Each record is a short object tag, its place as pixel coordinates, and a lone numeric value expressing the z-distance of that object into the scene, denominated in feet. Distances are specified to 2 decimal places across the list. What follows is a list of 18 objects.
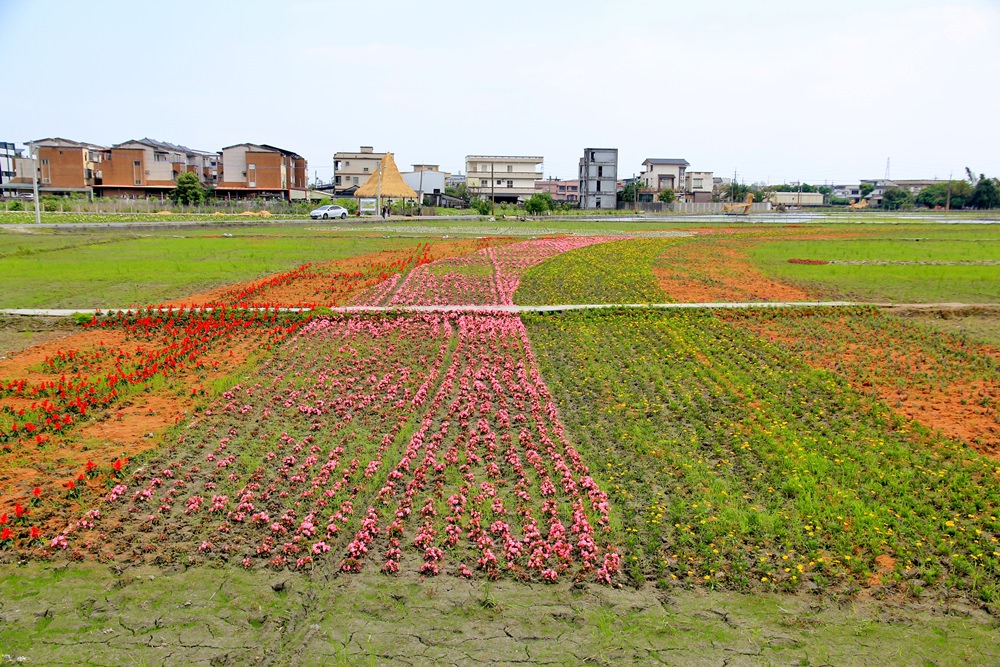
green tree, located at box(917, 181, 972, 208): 380.17
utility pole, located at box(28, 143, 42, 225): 149.07
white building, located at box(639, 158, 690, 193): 398.21
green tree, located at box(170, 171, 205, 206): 245.24
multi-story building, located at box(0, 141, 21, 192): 311.88
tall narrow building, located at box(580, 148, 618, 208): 364.99
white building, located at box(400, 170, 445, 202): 341.41
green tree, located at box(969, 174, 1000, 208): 359.46
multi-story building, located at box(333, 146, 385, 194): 347.36
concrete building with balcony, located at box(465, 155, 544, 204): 361.10
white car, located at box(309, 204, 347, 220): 207.21
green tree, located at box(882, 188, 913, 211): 409.28
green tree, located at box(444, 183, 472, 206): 359.33
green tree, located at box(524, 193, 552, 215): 246.68
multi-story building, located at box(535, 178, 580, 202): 510.17
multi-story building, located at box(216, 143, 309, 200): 285.64
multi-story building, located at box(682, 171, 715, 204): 424.46
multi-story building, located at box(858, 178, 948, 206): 523.01
